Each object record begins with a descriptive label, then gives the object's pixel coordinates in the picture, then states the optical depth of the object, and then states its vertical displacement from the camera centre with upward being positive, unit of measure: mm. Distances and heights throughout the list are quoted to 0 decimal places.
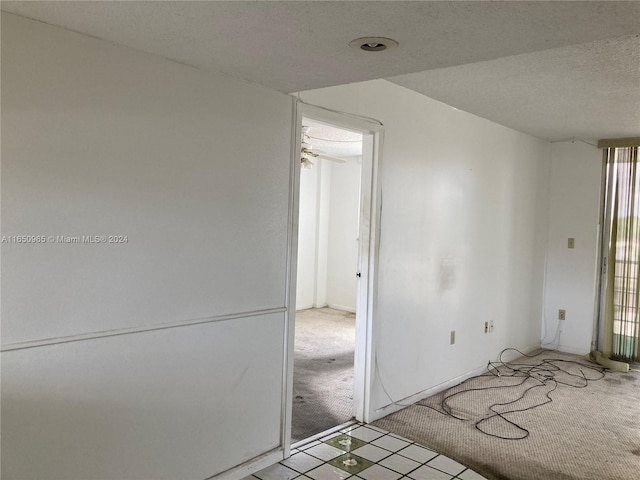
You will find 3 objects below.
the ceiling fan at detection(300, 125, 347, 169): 5293 +806
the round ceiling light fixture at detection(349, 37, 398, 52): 1824 +694
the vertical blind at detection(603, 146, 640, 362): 5086 -167
